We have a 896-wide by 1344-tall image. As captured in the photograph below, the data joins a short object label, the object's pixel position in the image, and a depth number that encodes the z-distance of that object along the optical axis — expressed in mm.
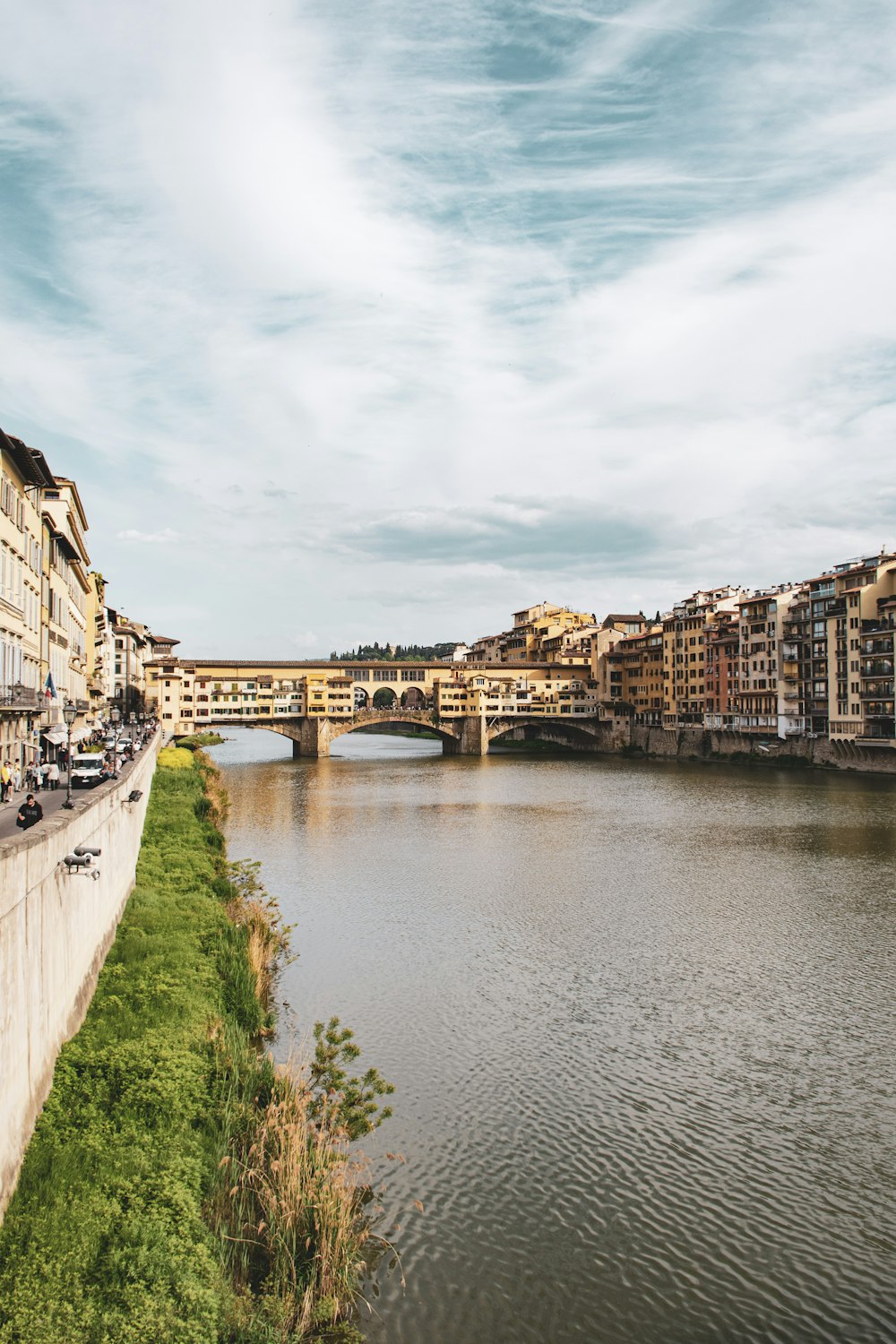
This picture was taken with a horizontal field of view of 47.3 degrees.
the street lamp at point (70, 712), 43466
